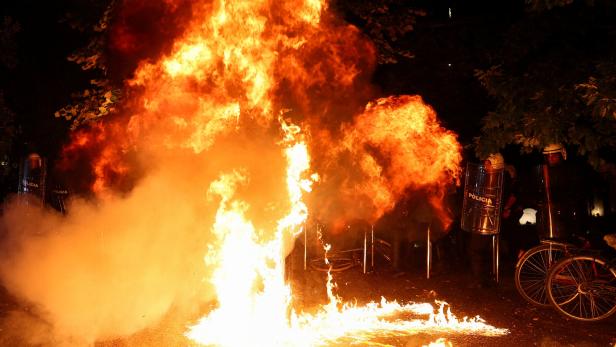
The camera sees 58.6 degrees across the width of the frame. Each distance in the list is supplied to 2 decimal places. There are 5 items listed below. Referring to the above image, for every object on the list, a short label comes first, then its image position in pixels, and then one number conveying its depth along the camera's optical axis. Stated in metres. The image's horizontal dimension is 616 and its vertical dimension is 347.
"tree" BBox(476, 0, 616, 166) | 7.88
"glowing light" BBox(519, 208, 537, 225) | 12.73
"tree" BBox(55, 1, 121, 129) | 11.23
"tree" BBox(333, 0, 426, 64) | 11.88
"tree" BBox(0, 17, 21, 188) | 16.28
